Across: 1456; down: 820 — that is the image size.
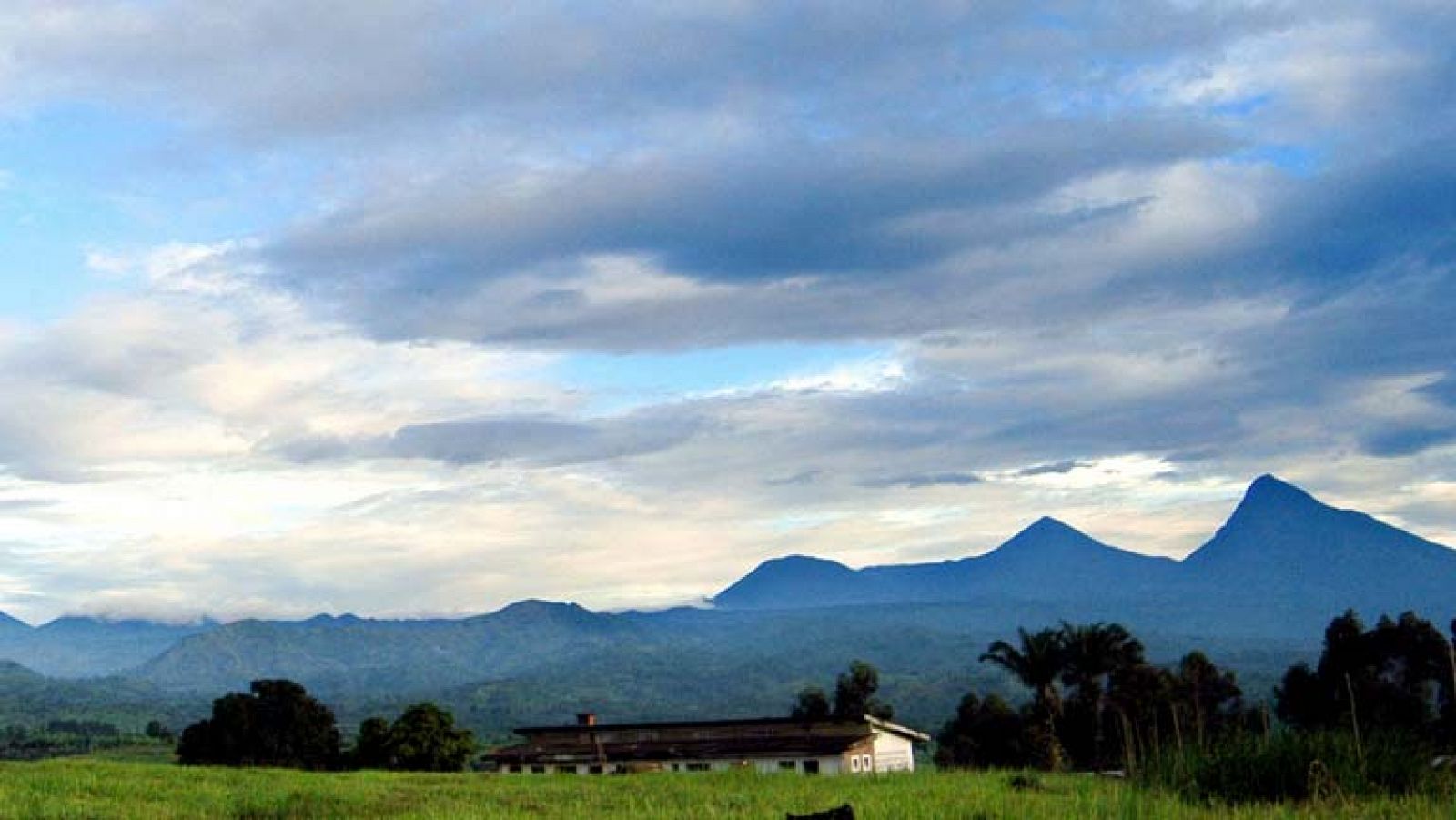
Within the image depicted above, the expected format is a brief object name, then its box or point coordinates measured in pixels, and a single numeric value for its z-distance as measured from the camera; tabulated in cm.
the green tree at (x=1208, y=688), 7831
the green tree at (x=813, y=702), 9388
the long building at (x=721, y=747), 6700
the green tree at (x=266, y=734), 8550
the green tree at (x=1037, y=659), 7669
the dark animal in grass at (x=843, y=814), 1631
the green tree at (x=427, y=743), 7600
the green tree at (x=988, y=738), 8081
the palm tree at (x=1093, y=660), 7700
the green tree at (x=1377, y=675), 7256
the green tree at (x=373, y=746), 7725
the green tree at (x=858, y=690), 9669
